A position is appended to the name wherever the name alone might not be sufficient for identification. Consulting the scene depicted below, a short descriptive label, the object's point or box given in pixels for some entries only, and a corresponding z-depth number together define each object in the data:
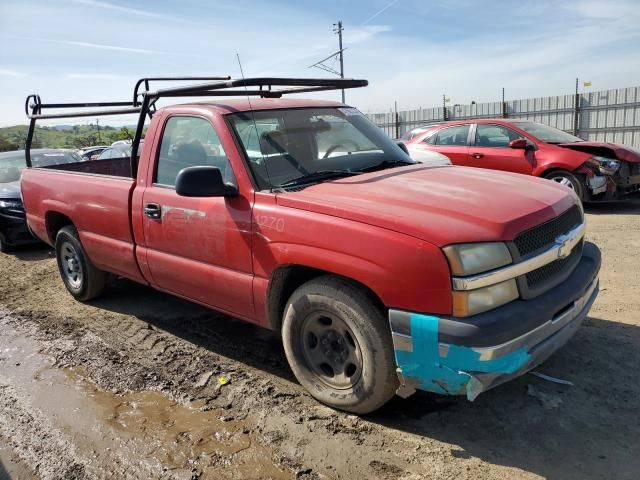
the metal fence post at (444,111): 19.30
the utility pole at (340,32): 38.34
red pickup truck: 2.56
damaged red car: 8.25
